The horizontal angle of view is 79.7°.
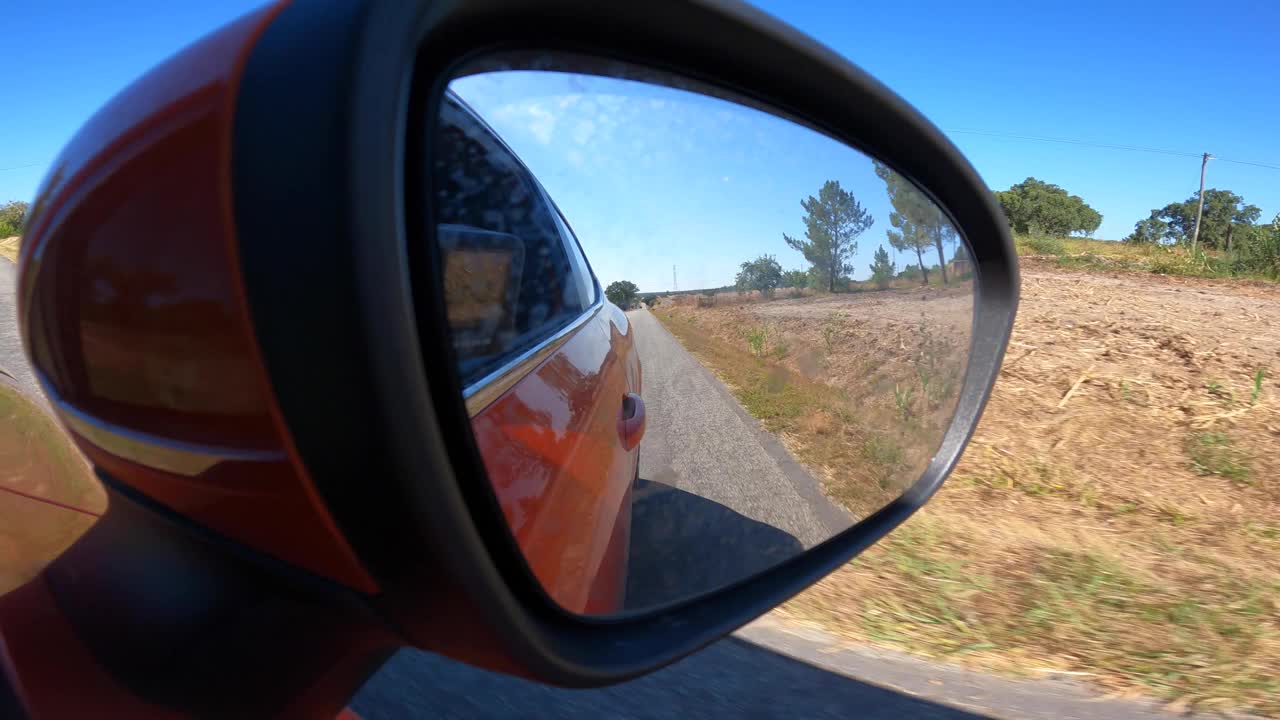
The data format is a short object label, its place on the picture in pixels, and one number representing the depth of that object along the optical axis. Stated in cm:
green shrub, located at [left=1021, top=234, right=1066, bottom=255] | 2106
